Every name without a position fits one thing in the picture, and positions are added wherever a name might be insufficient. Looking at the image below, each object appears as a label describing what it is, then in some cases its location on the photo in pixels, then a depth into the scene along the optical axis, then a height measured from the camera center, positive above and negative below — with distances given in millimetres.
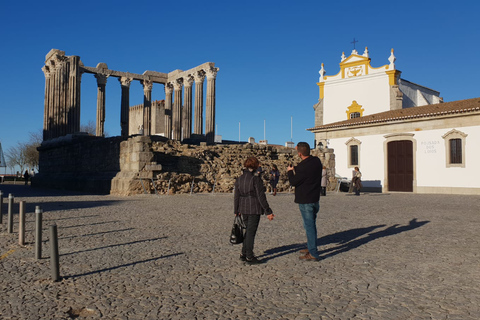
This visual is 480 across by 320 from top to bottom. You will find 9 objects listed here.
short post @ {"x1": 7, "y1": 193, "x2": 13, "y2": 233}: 7754 -752
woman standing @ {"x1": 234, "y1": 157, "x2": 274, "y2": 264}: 5578 -388
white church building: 24812 +2599
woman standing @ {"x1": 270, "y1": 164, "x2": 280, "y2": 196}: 19709 +48
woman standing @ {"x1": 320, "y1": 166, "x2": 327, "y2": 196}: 19806 -229
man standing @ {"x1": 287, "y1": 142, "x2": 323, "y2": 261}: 5781 -224
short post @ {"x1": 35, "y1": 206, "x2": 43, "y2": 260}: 5416 -761
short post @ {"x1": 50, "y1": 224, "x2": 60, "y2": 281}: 4602 -887
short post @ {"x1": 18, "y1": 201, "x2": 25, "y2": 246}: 6691 -804
